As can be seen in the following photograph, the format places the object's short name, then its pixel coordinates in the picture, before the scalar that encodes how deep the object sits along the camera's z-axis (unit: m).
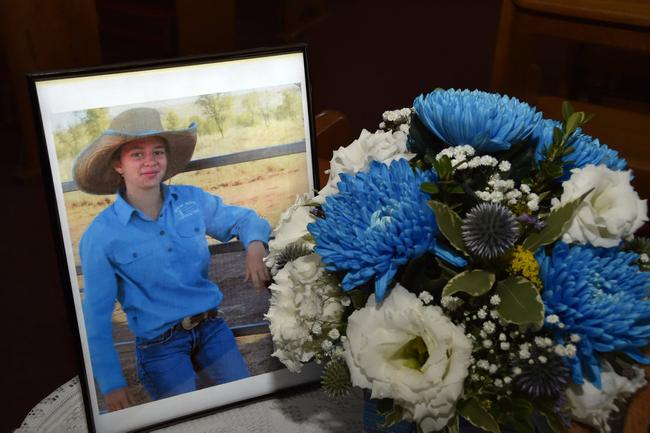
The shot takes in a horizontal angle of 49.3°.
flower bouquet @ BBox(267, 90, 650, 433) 0.56
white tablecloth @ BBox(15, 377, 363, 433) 0.82
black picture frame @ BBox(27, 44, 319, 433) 0.74
